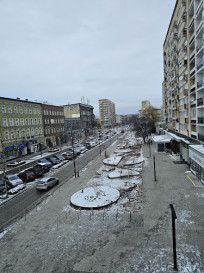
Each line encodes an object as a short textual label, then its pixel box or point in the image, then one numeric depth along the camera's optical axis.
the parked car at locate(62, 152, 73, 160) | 33.84
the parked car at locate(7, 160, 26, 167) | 31.38
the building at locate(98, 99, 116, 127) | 160.75
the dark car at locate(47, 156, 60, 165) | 30.78
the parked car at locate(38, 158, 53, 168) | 28.26
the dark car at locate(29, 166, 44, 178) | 23.26
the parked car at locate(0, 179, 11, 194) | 18.29
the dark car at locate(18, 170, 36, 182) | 21.80
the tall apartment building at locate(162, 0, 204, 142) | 22.03
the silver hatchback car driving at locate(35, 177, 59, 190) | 18.35
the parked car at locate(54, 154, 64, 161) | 32.72
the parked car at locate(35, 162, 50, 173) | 25.24
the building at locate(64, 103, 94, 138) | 68.94
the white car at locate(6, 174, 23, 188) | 19.75
